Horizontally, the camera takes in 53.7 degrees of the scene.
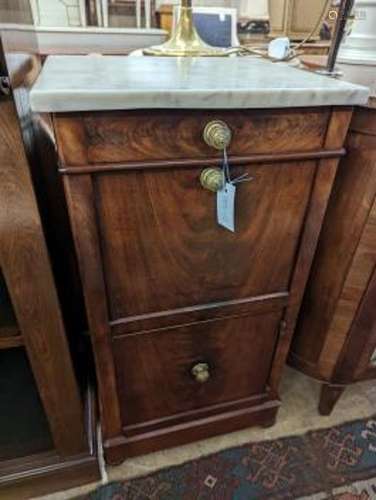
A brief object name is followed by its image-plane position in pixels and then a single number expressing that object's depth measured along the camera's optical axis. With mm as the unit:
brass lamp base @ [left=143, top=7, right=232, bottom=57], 941
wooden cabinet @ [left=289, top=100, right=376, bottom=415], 703
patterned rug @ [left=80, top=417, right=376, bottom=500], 866
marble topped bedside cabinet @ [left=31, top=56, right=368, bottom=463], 520
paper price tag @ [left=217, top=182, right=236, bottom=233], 592
